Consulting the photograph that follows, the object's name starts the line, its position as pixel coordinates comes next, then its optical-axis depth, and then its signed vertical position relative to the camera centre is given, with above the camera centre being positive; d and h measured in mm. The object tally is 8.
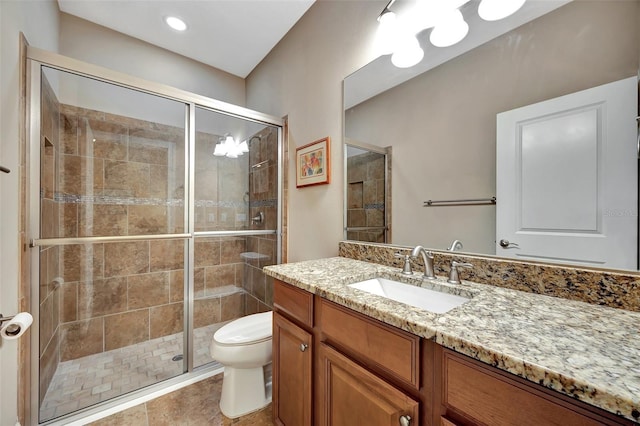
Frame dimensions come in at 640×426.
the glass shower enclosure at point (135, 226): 1508 -114
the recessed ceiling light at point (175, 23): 1979 +1531
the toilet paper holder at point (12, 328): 893 -427
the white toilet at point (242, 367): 1456 -938
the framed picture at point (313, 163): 1765 +366
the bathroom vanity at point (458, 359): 460 -349
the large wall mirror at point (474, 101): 800 +480
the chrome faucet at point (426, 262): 1116 -229
